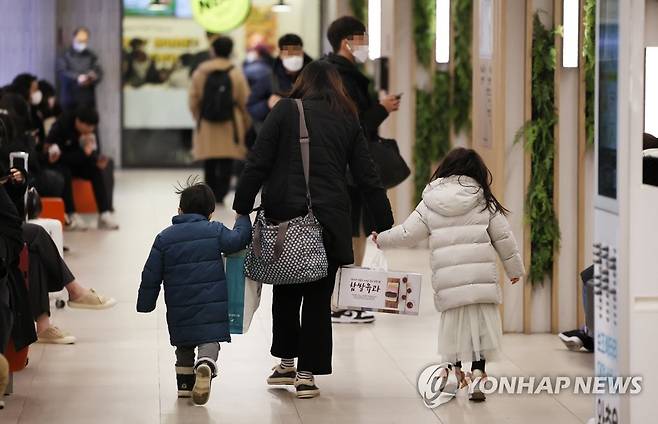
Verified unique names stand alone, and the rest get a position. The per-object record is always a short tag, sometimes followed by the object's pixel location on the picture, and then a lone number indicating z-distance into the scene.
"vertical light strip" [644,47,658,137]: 10.54
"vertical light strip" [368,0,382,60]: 18.02
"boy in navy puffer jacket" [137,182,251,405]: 11.94
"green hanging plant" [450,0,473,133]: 20.33
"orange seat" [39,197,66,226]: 20.92
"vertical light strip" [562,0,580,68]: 13.81
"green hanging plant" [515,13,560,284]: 14.96
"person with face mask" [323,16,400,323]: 15.22
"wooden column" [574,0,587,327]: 14.85
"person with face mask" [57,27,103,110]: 37.95
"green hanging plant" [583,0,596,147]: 14.15
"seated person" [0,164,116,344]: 13.42
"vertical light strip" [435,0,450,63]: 15.45
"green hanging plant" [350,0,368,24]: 26.17
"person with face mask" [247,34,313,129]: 18.06
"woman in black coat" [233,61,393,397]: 12.05
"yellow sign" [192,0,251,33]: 33.29
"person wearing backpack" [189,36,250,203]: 29.61
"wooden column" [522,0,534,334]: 14.89
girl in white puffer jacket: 11.84
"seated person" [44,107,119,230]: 24.23
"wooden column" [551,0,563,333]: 14.76
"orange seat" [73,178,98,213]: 25.34
